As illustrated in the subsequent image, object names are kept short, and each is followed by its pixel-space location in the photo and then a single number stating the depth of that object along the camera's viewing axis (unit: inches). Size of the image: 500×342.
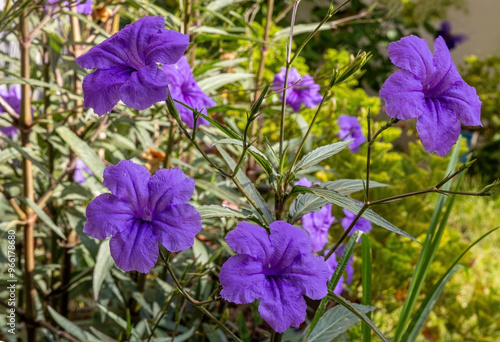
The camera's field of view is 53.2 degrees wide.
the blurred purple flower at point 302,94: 45.2
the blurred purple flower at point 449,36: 167.0
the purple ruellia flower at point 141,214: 18.4
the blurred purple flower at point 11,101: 43.4
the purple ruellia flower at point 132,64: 18.3
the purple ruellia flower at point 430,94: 18.4
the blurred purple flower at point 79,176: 45.4
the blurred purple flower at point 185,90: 29.7
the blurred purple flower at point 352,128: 50.3
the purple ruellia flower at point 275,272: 17.8
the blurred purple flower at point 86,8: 38.1
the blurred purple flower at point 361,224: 36.9
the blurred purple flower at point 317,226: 33.2
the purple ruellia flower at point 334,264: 34.4
